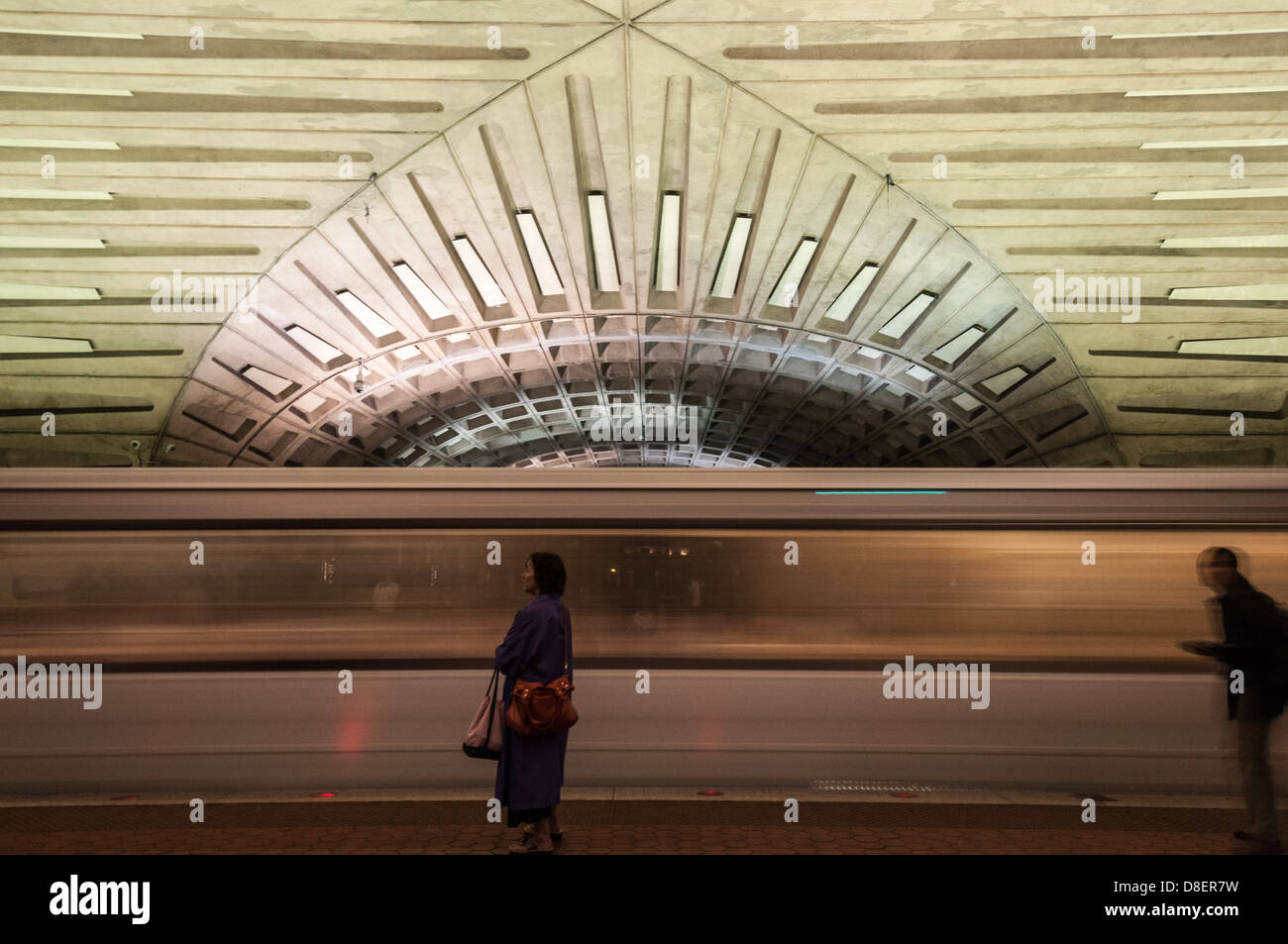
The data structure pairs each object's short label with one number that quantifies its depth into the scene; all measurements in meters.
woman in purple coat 4.64
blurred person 4.86
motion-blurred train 6.28
